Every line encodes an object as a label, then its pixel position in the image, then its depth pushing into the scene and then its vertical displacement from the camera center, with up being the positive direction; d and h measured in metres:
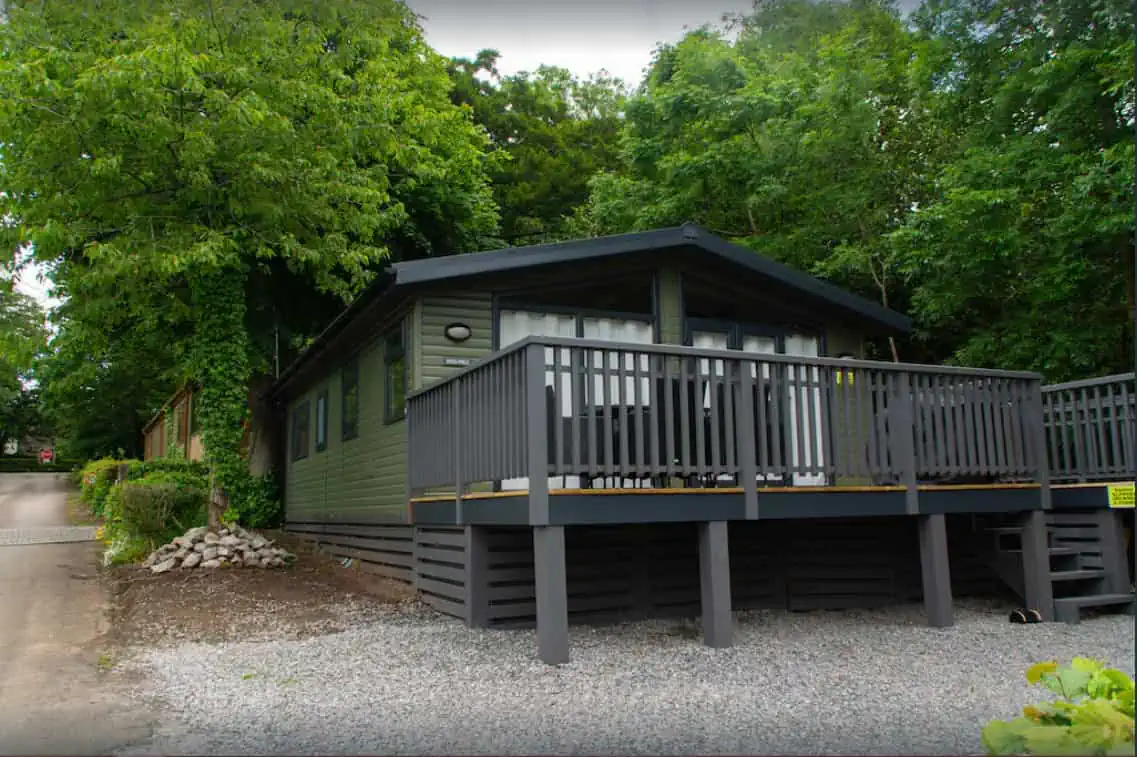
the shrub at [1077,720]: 3.31 -1.00
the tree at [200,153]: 10.25 +3.96
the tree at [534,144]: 24.22 +9.42
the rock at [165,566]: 10.30 -0.93
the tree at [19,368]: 12.05 +3.32
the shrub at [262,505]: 16.85 -0.47
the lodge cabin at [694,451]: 6.43 +0.12
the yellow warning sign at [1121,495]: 8.00 -0.35
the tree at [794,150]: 16.33 +5.96
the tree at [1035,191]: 11.59 +3.43
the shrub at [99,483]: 19.48 +0.03
